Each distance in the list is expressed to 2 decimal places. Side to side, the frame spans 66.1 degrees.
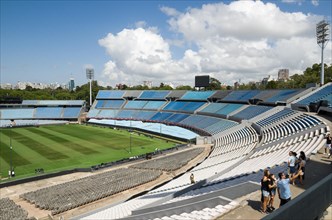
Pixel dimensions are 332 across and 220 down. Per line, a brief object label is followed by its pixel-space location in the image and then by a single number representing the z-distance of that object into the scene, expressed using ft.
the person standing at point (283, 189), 30.81
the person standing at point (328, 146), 56.95
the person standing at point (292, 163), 41.93
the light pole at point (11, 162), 108.57
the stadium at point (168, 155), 45.57
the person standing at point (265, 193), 31.89
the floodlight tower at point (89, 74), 370.51
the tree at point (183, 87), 509.88
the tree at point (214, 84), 473.26
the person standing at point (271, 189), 31.94
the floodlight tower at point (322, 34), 164.04
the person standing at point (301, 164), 40.67
